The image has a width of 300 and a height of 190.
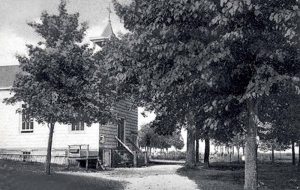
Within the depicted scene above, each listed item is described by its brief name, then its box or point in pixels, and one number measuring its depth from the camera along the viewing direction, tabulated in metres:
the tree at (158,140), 79.12
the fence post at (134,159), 29.80
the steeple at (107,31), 31.49
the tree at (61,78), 17.47
